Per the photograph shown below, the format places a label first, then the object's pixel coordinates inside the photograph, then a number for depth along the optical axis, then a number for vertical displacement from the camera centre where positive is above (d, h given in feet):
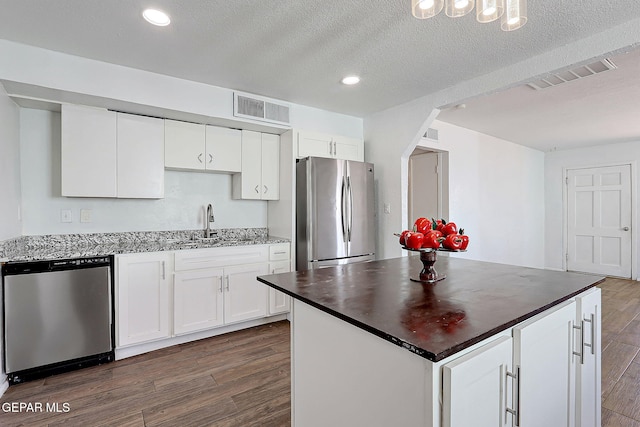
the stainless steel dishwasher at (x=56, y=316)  7.29 -2.42
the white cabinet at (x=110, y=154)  8.71 +1.72
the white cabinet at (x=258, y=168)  11.51 +1.66
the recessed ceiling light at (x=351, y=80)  9.61 +4.06
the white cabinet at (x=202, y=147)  10.19 +2.21
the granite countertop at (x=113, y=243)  7.80 -0.91
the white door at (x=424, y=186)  15.51 +1.36
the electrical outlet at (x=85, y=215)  9.62 -0.02
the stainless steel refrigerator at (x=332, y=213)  10.97 +0.02
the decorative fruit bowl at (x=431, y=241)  5.04 -0.44
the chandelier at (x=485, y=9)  4.34 +2.81
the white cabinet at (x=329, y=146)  11.67 +2.57
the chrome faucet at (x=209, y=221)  11.37 -0.25
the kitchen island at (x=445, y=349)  3.06 -1.55
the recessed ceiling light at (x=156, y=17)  6.39 +4.00
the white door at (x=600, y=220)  18.54 -0.44
